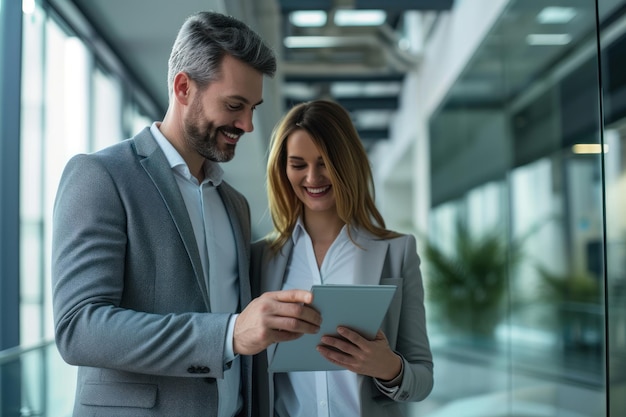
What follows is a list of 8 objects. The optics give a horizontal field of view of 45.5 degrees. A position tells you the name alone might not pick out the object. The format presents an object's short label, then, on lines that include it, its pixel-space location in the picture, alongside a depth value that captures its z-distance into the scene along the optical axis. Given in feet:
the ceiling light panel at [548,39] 14.13
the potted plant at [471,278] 19.32
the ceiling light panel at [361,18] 34.81
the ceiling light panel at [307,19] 33.71
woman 7.63
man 5.70
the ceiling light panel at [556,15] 13.70
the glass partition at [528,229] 12.98
